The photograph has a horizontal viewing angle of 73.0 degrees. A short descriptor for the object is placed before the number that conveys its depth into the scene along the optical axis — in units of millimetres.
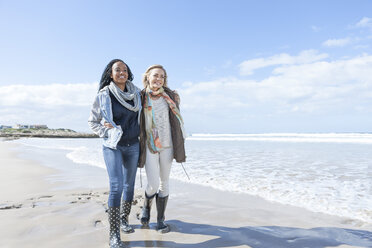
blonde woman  3188
